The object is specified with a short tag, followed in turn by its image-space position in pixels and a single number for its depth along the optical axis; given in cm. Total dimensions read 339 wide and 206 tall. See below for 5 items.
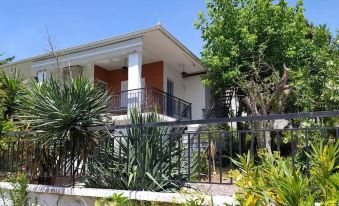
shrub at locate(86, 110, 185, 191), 578
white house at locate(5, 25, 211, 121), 1516
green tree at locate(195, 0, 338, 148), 1538
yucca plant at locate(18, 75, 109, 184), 636
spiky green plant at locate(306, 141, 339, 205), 319
